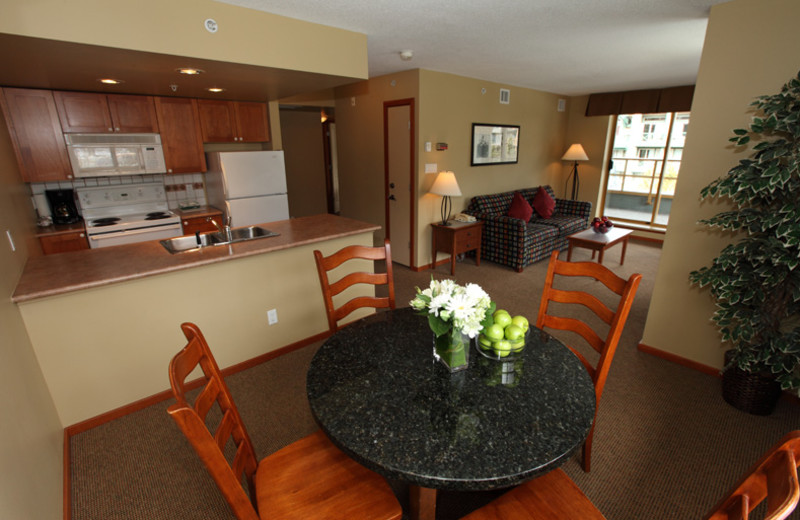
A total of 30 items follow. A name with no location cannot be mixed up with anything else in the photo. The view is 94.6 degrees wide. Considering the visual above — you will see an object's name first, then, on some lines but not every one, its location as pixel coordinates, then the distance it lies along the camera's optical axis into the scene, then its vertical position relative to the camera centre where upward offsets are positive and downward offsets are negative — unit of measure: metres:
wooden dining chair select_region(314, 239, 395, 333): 1.98 -0.67
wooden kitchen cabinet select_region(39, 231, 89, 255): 3.38 -0.78
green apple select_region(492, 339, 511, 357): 1.45 -0.75
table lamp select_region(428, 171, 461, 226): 4.39 -0.39
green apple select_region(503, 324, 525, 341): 1.44 -0.69
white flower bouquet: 1.23 -0.53
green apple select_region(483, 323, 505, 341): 1.44 -0.68
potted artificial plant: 1.88 -0.62
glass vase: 1.33 -0.70
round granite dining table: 1.01 -0.81
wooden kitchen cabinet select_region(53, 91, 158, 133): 3.45 +0.41
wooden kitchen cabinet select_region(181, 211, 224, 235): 4.15 -0.76
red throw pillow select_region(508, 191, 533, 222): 5.30 -0.81
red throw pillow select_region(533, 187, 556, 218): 5.79 -0.81
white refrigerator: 4.11 -0.35
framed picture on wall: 5.12 +0.10
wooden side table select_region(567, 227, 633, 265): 4.47 -1.07
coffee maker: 3.67 -0.48
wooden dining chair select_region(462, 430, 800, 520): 0.68 -0.72
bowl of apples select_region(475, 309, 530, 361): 1.45 -0.71
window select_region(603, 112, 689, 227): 6.11 -0.27
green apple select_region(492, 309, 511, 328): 1.46 -0.64
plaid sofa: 4.77 -1.06
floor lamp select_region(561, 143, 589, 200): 6.27 -0.06
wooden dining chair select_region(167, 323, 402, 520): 1.02 -1.08
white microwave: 3.54 +0.02
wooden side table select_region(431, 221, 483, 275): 4.58 -1.06
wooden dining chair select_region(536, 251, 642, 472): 1.54 -0.68
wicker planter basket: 2.17 -1.41
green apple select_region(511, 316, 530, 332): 1.48 -0.67
